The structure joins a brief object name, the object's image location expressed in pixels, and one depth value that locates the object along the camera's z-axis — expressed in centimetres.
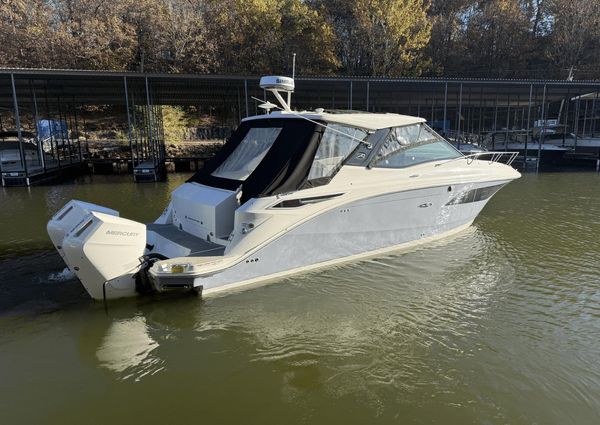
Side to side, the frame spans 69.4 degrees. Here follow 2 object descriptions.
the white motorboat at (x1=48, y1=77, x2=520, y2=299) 488
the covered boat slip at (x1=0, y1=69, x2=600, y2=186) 1730
